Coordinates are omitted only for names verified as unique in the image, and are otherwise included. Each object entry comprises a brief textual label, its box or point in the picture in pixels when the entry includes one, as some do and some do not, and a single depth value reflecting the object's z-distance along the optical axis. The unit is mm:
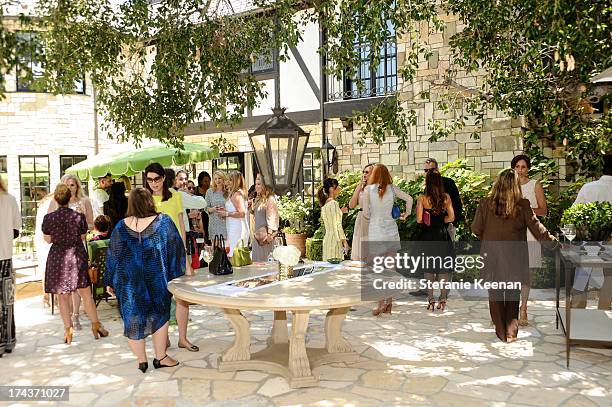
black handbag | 4582
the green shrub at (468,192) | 8430
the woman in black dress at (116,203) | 6680
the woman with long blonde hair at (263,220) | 6395
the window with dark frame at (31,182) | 14164
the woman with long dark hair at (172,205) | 4859
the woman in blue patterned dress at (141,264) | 4297
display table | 4406
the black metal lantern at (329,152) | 11279
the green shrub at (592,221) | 4934
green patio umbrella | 8562
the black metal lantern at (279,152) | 3694
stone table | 3744
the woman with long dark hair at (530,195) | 5773
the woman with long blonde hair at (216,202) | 7309
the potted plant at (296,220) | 10703
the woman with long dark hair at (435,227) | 6316
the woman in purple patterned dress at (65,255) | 5285
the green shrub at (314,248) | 9852
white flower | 4379
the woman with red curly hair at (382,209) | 6164
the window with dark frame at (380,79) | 11289
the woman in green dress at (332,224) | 6488
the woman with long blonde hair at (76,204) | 5758
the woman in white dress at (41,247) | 6246
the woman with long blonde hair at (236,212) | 6914
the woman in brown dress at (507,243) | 5160
